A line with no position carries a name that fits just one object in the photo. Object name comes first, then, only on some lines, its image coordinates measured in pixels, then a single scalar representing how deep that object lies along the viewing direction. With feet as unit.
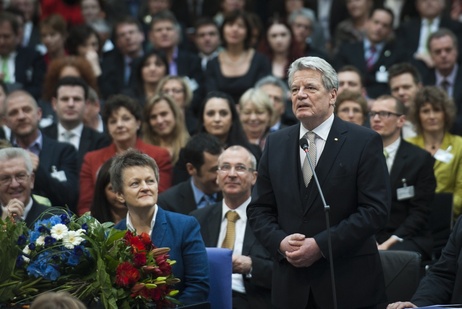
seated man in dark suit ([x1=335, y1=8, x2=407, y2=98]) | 67.56
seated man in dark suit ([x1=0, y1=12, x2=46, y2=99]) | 70.18
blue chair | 33.35
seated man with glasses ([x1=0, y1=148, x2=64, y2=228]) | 40.14
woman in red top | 49.44
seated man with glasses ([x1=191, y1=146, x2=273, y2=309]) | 37.88
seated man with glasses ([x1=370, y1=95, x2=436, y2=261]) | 44.45
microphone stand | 27.91
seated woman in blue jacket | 32.24
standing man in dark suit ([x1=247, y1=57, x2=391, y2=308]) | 29.63
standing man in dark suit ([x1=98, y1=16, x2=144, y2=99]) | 69.00
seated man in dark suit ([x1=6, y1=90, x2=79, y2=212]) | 48.91
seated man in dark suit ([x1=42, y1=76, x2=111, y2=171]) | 54.08
